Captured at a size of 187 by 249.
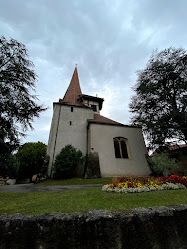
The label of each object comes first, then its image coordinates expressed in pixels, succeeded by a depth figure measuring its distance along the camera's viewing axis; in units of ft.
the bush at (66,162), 38.63
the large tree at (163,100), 39.56
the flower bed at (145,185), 18.23
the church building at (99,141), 42.88
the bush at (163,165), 35.99
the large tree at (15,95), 22.67
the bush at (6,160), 21.39
